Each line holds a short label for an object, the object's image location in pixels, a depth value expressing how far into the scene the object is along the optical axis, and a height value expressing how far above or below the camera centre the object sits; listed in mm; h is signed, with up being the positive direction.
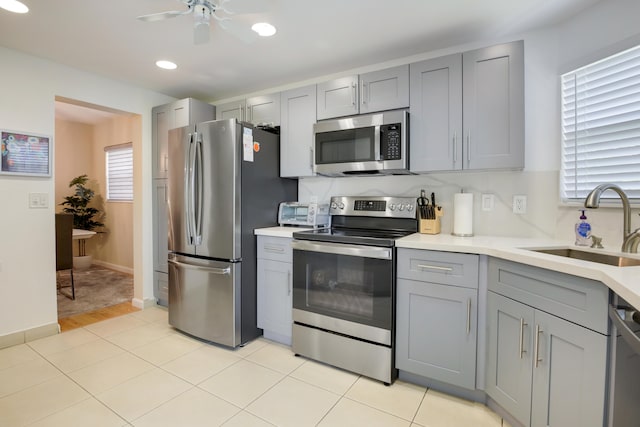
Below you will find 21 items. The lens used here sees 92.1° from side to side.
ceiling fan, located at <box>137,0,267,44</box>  1701 +1098
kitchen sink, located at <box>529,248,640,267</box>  1509 -267
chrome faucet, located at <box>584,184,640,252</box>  1512 -113
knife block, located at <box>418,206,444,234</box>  2274 -139
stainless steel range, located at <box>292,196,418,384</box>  1971 -601
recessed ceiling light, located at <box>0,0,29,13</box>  1866 +1226
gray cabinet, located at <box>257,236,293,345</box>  2455 -666
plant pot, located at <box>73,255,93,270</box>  5051 -940
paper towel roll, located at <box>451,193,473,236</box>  2180 -48
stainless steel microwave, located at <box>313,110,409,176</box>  2209 +468
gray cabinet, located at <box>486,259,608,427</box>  1193 -630
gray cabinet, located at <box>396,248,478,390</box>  1779 -658
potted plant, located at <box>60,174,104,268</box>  4965 -66
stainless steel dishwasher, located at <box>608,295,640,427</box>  1129 -642
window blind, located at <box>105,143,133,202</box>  4871 +531
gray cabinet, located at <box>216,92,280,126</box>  2902 +953
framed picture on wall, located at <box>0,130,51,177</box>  2430 +420
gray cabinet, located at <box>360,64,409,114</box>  2266 +881
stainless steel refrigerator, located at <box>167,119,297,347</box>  2418 -139
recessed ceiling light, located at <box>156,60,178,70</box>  2693 +1251
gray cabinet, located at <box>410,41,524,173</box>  1950 +643
